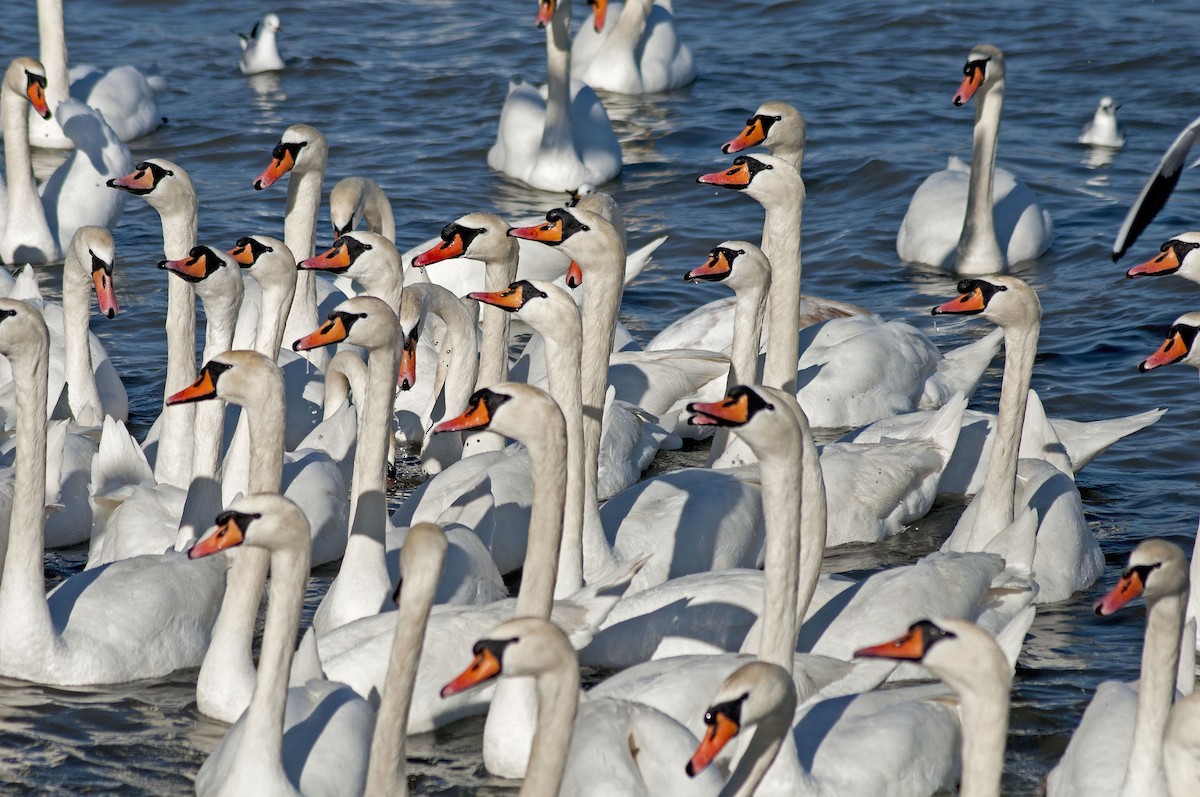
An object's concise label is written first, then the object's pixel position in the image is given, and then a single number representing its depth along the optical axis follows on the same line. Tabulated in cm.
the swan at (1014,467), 1716
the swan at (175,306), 1898
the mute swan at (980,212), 2769
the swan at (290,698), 1263
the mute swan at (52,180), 2816
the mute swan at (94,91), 3428
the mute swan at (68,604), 1530
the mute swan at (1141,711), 1221
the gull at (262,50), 4022
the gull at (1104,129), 3453
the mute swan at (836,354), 1998
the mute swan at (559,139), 3275
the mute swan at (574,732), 1078
